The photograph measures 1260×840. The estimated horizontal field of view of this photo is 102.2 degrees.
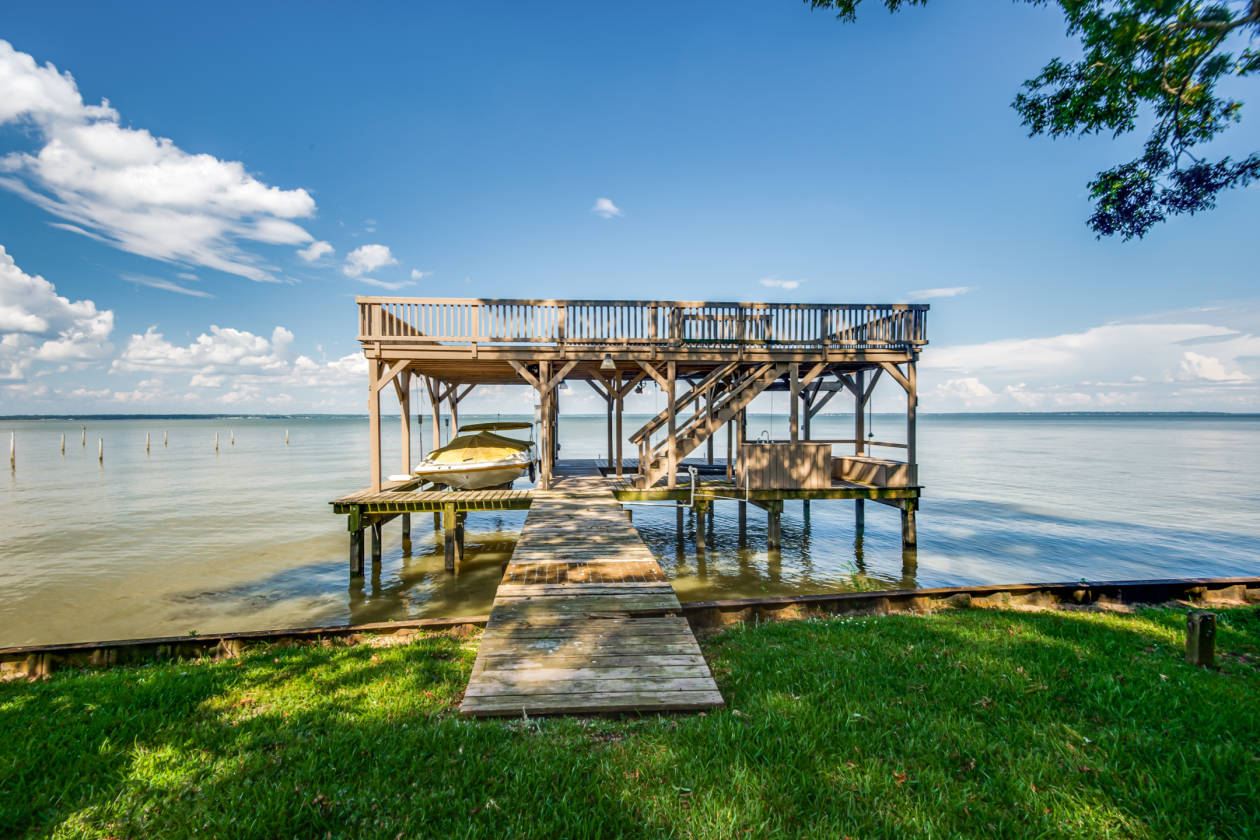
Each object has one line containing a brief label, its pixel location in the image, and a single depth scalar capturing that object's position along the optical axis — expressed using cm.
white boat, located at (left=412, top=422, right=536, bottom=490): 1349
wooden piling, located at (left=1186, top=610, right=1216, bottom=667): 471
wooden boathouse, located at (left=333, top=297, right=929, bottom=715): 1255
